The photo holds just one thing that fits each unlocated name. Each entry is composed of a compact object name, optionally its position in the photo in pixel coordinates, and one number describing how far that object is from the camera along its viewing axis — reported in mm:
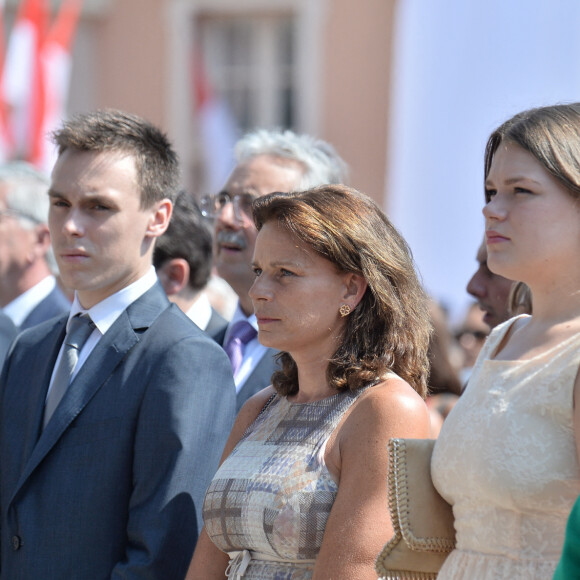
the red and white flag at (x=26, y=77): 19953
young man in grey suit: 5934
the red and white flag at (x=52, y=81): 18922
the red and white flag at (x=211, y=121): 28359
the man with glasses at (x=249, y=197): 7684
